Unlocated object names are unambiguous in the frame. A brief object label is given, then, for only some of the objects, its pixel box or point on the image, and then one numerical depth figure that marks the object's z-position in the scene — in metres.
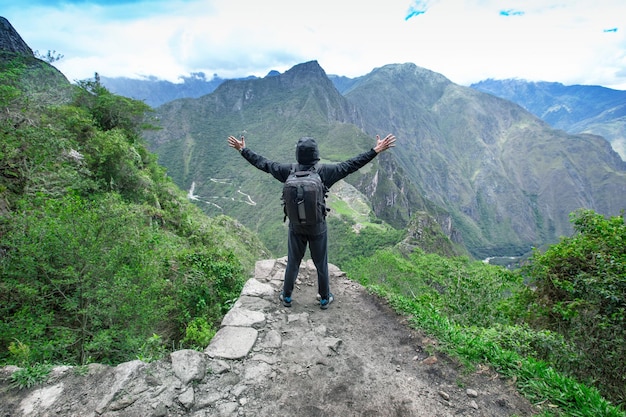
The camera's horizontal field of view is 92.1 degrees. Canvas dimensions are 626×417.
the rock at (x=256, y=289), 5.49
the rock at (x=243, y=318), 4.53
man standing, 4.55
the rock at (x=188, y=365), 3.27
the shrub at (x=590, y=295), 4.00
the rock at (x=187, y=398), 2.96
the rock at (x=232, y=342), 3.80
